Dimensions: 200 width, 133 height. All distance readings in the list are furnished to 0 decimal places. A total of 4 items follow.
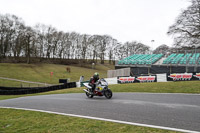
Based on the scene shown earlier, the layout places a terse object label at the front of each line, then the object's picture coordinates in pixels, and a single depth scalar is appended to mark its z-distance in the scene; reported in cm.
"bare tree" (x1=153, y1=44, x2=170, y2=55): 3342
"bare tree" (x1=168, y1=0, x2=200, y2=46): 2400
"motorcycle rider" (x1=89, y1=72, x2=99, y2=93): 1098
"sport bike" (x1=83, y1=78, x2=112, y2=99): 1038
